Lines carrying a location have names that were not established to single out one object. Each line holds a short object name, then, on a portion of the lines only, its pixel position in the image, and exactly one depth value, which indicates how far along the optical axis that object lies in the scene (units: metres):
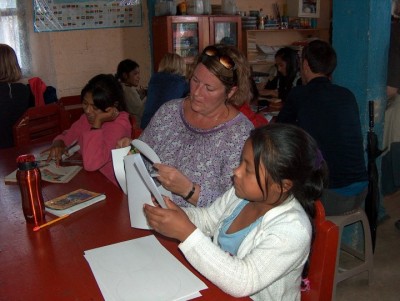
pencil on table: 1.45
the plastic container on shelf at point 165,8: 4.95
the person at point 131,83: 4.51
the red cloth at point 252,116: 2.61
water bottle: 1.44
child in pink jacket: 2.10
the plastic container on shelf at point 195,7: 5.12
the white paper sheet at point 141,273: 1.07
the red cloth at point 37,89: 4.32
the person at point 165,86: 3.72
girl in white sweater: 1.04
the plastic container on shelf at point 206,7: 5.21
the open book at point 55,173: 1.95
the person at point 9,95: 3.07
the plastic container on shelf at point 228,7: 5.40
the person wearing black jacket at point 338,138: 2.37
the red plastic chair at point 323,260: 1.12
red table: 1.10
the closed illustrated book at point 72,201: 1.59
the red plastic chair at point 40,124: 2.66
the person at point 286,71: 4.57
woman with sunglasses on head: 1.70
